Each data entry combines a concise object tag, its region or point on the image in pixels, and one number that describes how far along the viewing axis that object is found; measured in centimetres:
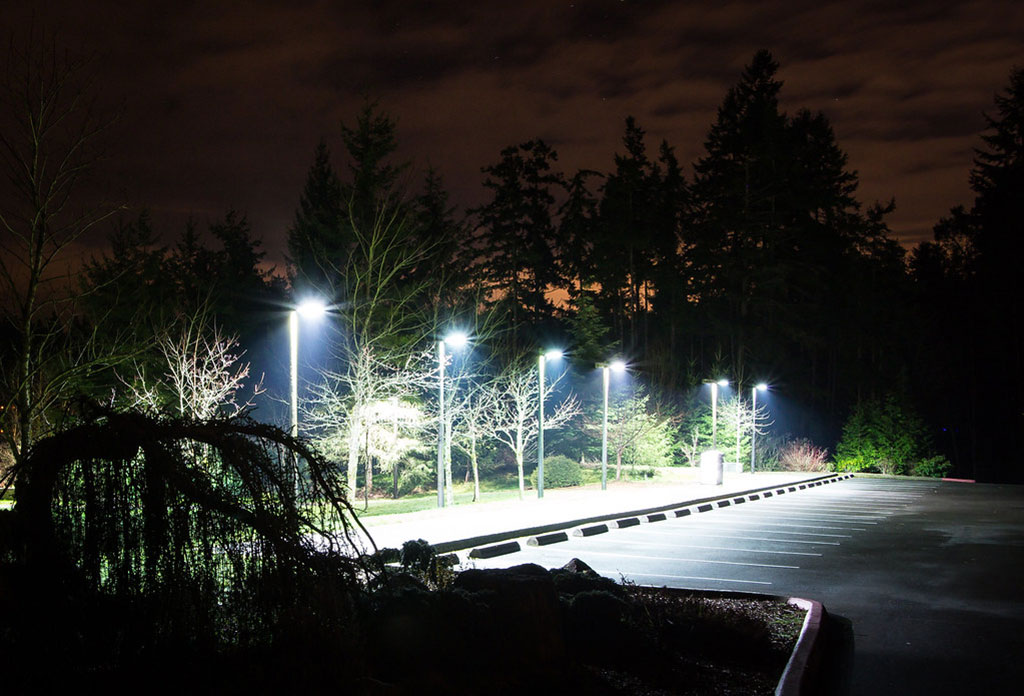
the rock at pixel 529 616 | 607
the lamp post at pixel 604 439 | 3027
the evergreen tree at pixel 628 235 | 6306
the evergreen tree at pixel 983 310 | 6288
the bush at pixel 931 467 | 5678
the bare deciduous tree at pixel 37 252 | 1084
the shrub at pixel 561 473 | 4353
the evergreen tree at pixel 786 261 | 6322
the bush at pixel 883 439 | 5831
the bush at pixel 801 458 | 5238
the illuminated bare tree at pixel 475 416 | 3450
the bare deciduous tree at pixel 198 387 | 2181
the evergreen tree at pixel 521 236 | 6097
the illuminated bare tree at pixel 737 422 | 4883
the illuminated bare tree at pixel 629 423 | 4412
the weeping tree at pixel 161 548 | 506
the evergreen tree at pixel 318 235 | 4488
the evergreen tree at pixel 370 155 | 4338
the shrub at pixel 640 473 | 4294
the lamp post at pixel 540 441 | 2564
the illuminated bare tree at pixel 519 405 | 3469
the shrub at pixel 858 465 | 5812
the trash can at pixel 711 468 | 3188
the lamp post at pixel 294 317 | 1689
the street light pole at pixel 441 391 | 2266
